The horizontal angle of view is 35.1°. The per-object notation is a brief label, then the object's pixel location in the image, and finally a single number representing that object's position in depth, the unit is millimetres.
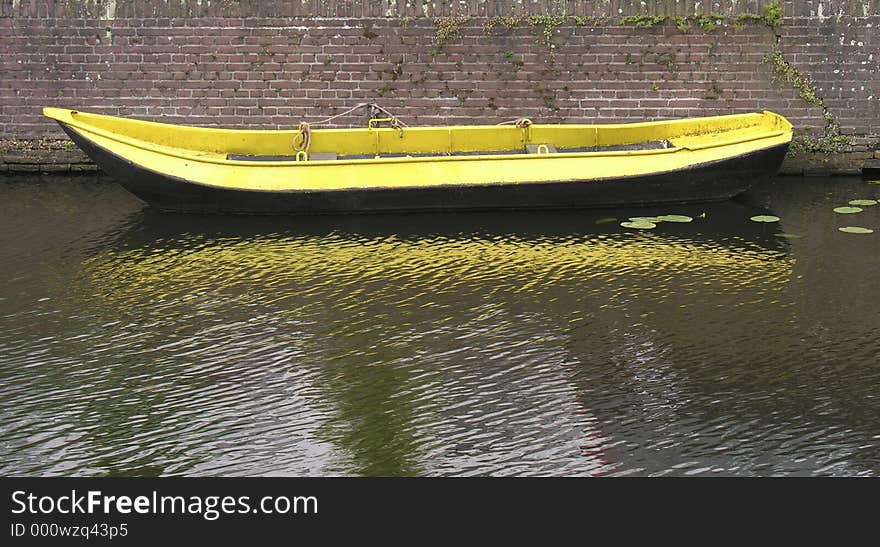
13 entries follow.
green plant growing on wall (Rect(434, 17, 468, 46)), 15141
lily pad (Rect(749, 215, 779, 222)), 13117
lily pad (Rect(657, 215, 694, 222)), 13070
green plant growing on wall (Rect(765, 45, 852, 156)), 15133
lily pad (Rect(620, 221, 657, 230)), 12805
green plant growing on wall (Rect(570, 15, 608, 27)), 15133
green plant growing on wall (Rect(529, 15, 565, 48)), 15156
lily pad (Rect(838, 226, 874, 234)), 12625
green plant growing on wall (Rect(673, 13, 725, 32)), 15172
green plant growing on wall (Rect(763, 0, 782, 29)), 15055
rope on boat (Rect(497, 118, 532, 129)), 14469
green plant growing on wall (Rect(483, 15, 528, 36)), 15164
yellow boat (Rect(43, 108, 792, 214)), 13180
